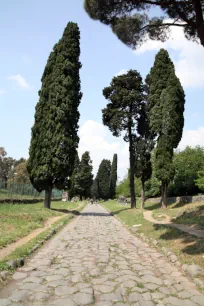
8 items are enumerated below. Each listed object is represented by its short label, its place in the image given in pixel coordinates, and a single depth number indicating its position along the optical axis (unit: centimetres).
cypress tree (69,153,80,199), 6560
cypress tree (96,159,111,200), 8600
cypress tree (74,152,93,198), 7206
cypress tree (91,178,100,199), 11246
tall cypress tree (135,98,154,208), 2973
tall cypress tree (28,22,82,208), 2333
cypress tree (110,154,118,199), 8488
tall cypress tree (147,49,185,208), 2561
